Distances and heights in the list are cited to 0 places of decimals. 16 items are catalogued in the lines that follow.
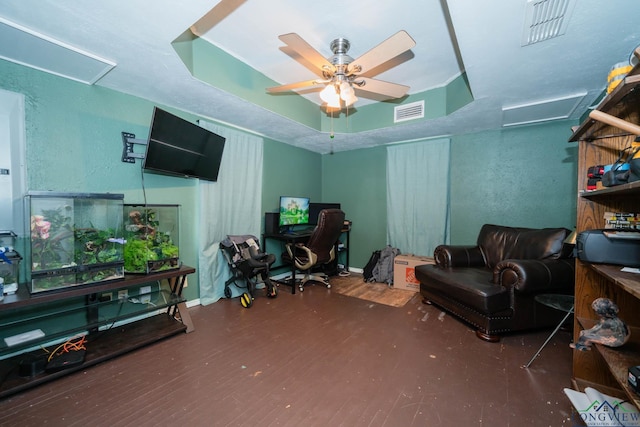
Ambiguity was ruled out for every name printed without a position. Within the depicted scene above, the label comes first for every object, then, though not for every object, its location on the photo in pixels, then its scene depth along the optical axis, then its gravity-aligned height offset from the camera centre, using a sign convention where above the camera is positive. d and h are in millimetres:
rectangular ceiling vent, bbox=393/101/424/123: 3062 +1221
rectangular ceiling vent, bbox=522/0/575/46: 1336 +1094
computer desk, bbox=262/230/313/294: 3314 -431
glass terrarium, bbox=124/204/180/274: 2137 -316
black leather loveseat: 2100 -673
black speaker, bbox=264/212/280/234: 3760 -246
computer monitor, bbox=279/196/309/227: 3811 -64
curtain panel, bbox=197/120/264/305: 2955 +23
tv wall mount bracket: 2338 +547
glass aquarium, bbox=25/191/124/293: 1695 -272
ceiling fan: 1612 +1059
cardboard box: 3453 -881
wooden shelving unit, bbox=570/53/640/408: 1414 -93
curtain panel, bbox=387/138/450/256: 3689 +200
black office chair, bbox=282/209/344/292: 3215 -546
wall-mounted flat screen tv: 2186 +563
